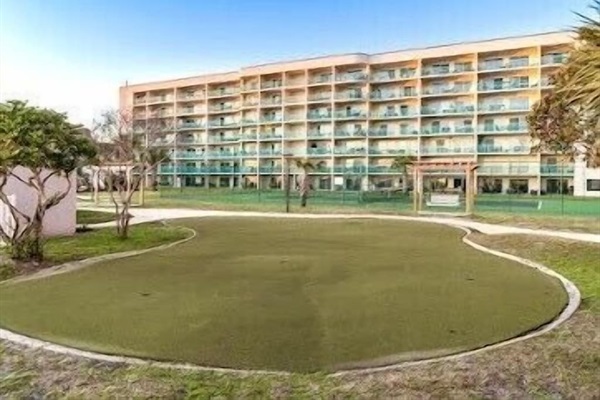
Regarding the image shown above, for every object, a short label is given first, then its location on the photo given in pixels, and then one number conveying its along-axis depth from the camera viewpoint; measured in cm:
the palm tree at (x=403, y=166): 5168
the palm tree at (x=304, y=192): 2888
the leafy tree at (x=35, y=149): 1041
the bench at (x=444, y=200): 2628
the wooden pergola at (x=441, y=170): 2433
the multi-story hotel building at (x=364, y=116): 5262
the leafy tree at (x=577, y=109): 726
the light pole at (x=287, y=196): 2641
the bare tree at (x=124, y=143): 1800
